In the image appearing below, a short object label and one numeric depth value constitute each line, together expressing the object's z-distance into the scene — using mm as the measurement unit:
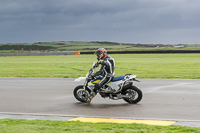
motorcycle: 10883
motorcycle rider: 10961
